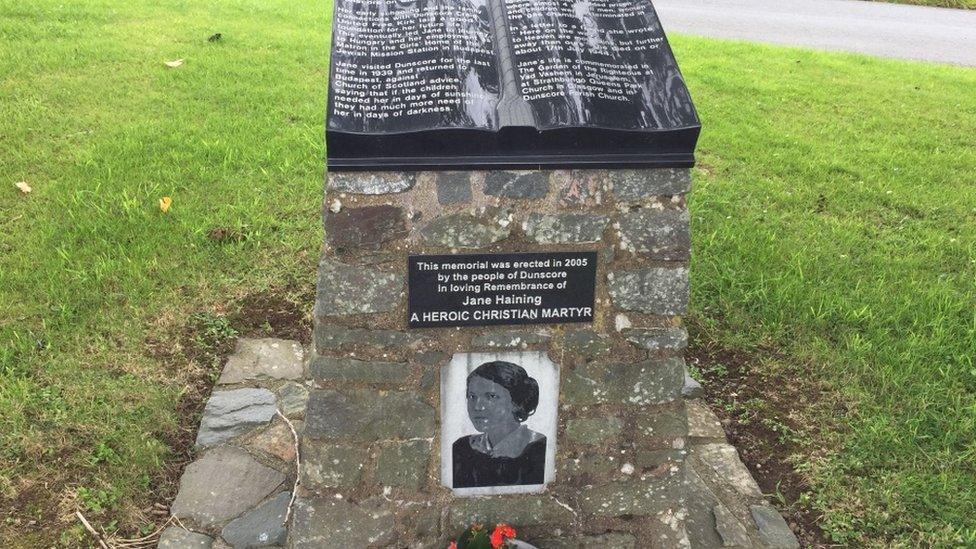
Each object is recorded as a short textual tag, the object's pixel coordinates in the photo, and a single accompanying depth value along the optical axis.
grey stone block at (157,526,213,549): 2.77
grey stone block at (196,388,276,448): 3.27
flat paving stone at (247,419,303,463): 3.21
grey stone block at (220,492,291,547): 2.79
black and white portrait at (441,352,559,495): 2.55
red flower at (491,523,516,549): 2.46
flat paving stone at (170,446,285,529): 2.91
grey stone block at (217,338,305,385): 3.64
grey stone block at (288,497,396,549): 2.60
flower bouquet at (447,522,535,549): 2.47
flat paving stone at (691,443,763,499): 3.17
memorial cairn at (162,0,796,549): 2.35
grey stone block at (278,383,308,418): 3.43
